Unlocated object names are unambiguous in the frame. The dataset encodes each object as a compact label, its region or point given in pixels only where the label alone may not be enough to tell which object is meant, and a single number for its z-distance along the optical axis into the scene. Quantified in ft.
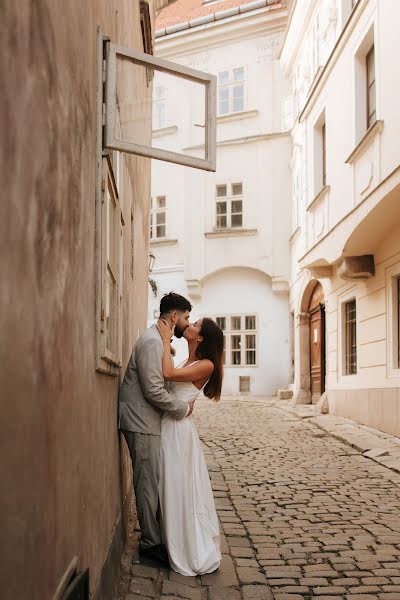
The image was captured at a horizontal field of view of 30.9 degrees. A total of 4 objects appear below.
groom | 15.23
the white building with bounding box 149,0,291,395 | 71.67
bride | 15.12
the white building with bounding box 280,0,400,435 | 34.12
